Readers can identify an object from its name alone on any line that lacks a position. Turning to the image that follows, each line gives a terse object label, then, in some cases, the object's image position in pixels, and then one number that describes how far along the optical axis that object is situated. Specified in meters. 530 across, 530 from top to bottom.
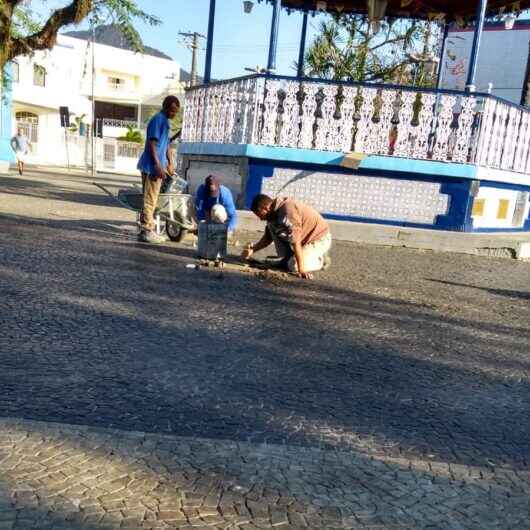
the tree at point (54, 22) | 11.59
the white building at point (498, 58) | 23.55
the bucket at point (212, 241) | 7.00
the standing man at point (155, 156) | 7.72
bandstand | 10.18
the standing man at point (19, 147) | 21.11
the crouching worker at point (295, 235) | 6.25
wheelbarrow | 8.03
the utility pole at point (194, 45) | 47.47
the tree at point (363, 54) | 16.67
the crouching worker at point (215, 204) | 7.64
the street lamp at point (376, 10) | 13.25
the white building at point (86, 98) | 38.53
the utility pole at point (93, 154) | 32.78
